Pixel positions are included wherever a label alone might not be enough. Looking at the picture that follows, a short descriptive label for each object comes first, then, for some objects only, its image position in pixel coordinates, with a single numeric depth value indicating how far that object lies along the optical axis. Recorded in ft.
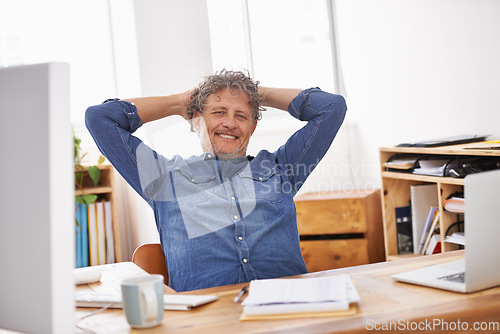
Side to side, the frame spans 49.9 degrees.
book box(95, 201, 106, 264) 11.75
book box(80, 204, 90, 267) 11.65
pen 3.64
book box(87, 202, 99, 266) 11.68
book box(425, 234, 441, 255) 9.18
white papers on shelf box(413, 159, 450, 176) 8.58
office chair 5.26
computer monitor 2.50
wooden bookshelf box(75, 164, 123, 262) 11.61
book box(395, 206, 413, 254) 10.43
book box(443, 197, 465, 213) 8.11
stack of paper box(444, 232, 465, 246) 8.14
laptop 3.28
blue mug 3.19
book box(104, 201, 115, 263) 11.89
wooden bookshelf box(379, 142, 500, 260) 7.89
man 5.18
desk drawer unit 10.96
